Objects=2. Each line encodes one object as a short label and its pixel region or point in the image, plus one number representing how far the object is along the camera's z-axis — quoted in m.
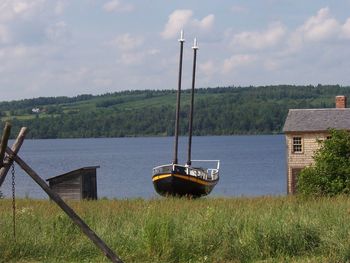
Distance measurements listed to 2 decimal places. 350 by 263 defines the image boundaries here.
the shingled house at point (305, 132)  53.34
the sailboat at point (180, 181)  42.94
